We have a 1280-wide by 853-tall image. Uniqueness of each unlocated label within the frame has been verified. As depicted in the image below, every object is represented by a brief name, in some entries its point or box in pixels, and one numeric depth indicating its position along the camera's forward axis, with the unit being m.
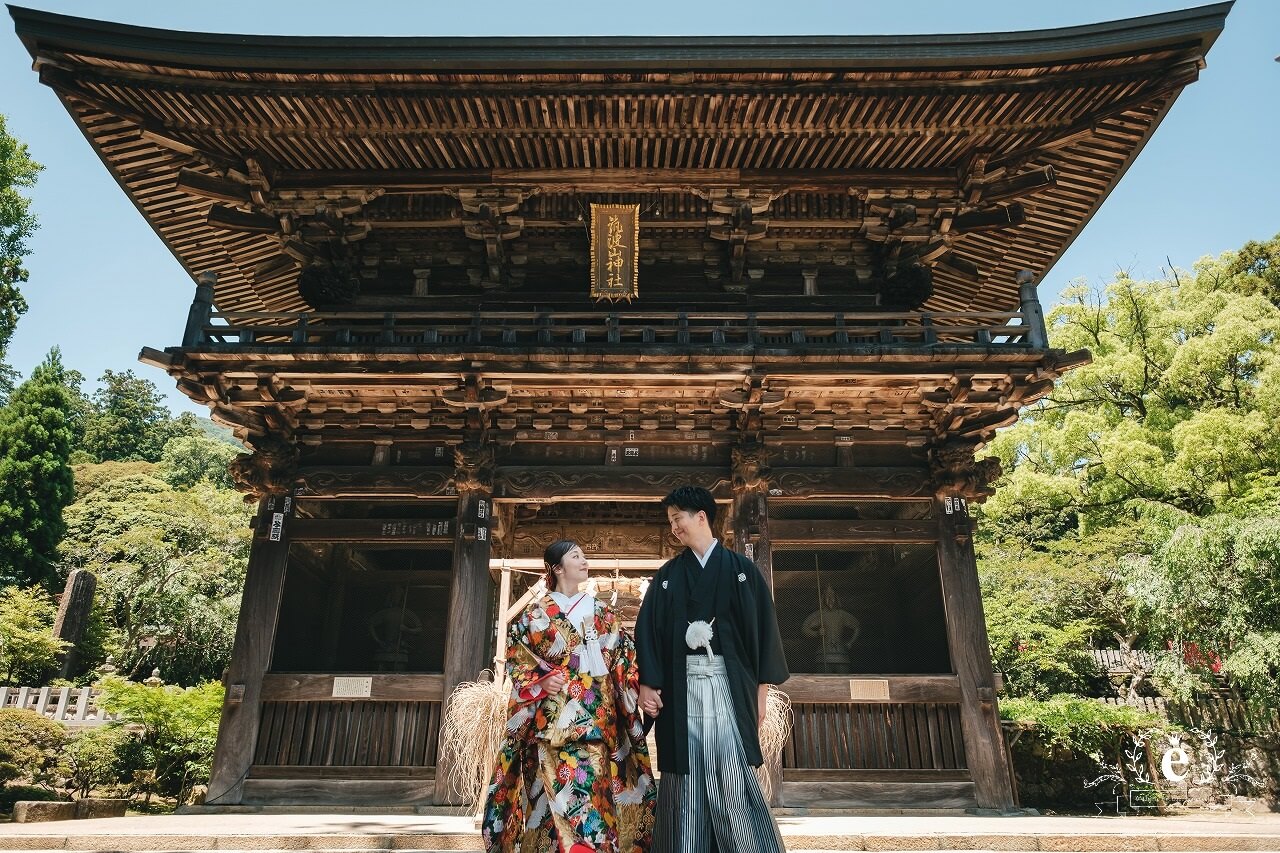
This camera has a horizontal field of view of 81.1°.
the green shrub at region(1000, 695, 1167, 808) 13.16
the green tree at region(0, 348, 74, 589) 27.02
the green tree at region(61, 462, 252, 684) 22.52
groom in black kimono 3.23
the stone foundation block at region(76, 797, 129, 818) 9.27
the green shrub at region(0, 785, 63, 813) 10.14
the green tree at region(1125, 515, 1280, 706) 12.80
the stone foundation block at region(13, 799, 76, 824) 7.91
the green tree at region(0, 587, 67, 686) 20.84
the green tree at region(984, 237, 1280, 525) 19.08
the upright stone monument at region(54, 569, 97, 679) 23.61
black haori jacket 3.35
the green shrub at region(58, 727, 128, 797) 12.33
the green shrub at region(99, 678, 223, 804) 12.80
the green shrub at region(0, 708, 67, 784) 10.76
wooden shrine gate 7.80
